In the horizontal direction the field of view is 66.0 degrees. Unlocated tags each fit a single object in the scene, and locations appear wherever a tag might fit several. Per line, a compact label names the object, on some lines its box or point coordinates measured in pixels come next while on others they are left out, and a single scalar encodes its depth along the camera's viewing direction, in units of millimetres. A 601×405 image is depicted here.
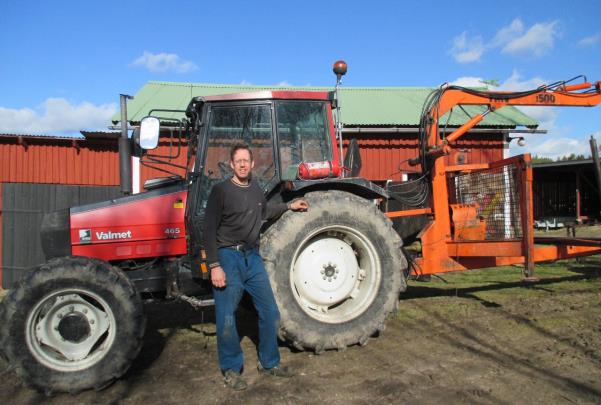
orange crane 5035
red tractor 3523
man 3443
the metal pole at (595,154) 5945
